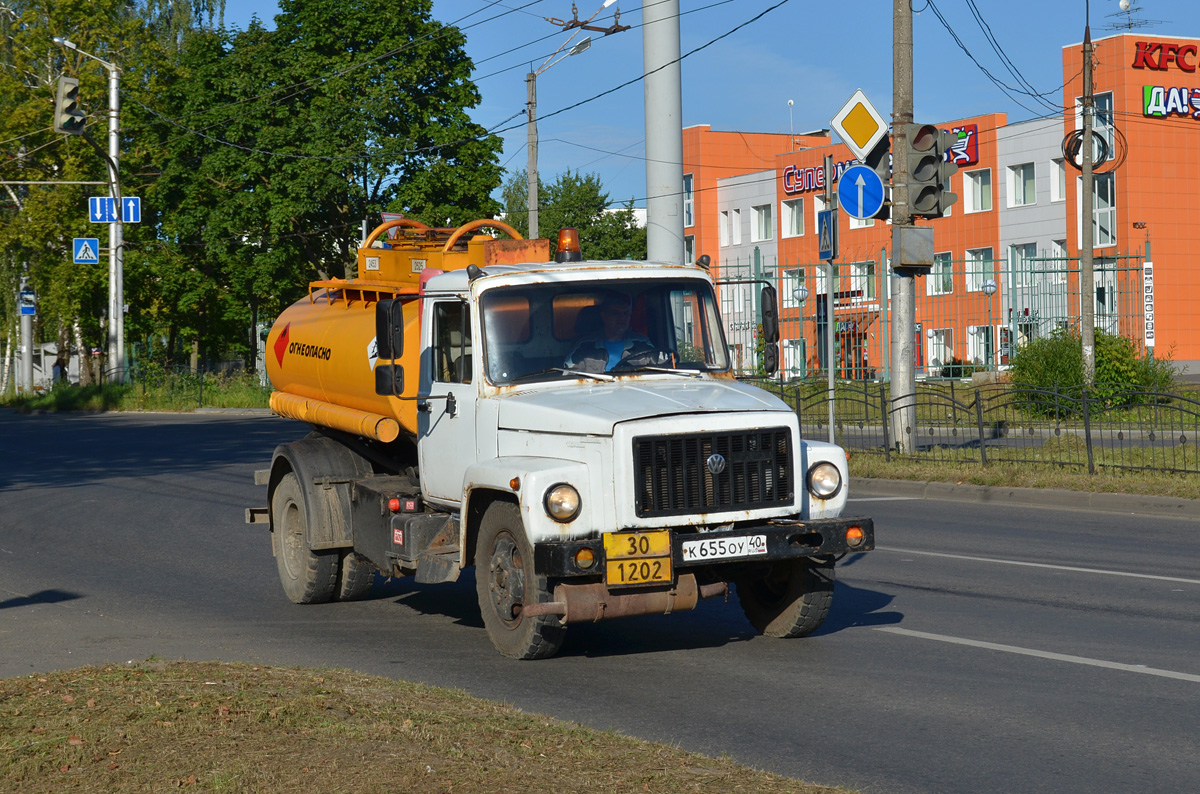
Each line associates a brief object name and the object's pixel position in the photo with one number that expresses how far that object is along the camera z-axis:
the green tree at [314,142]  48.00
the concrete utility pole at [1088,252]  25.09
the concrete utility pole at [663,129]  21.61
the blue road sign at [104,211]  42.09
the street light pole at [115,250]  42.88
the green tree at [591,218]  81.94
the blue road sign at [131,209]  42.34
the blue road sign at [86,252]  42.59
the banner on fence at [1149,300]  47.53
